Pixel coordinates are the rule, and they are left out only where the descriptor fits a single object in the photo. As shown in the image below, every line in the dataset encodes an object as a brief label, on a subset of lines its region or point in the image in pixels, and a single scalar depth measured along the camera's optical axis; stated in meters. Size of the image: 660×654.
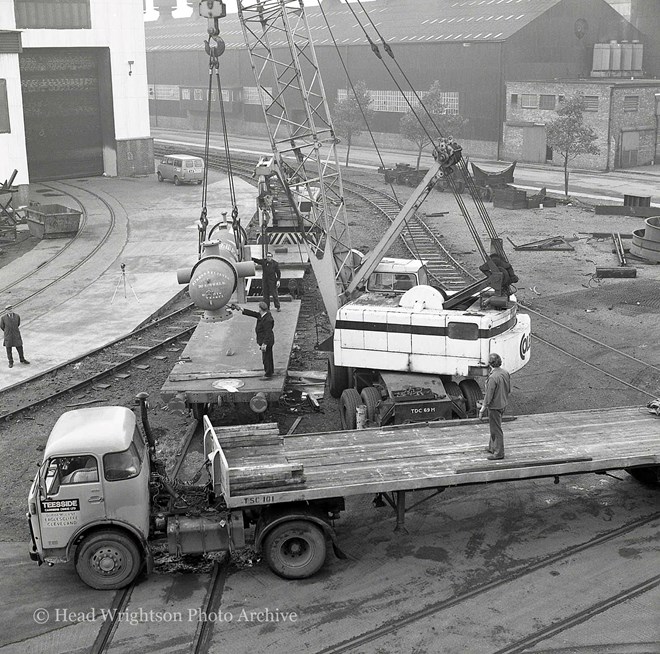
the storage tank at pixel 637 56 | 61.50
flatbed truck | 11.27
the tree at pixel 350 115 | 58.53
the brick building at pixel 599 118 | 53.38
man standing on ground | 20.98
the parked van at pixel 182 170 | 50.19
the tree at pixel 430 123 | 53.34
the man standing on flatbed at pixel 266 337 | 16.31
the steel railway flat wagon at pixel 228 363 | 15.72
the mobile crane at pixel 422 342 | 15.74
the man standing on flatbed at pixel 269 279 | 21.06
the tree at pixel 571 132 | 44.06
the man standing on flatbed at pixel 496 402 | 12.43
